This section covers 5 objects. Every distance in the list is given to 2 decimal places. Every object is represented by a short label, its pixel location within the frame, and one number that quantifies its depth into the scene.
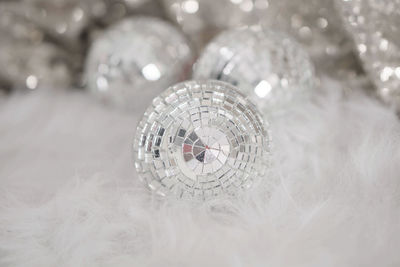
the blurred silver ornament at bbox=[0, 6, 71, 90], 0.87
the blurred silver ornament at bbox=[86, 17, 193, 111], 0.70
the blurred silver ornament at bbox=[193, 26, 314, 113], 0.60
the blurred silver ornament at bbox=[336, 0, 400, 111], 0.55
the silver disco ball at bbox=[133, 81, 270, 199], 0.45
